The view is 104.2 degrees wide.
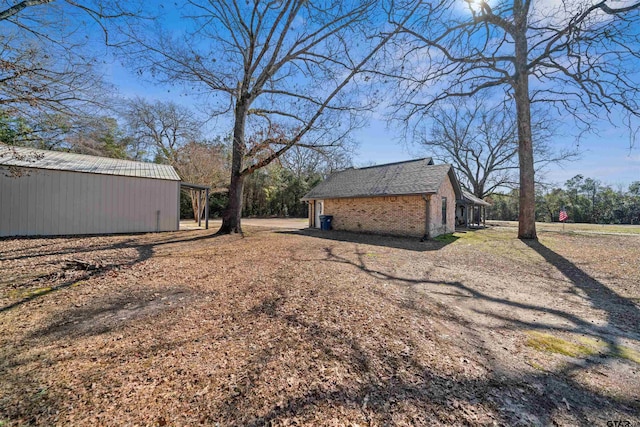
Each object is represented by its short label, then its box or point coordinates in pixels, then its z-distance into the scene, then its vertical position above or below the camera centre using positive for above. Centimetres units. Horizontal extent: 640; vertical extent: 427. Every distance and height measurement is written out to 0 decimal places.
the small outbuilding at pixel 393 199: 1223 +89
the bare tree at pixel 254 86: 996 +567
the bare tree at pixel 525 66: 694 +566
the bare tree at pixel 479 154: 2531 +672
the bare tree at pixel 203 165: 2134 +414
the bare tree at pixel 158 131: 2362 +800
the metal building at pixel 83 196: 941 +60
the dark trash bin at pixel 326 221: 1579 -44
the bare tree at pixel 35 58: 481 +319
